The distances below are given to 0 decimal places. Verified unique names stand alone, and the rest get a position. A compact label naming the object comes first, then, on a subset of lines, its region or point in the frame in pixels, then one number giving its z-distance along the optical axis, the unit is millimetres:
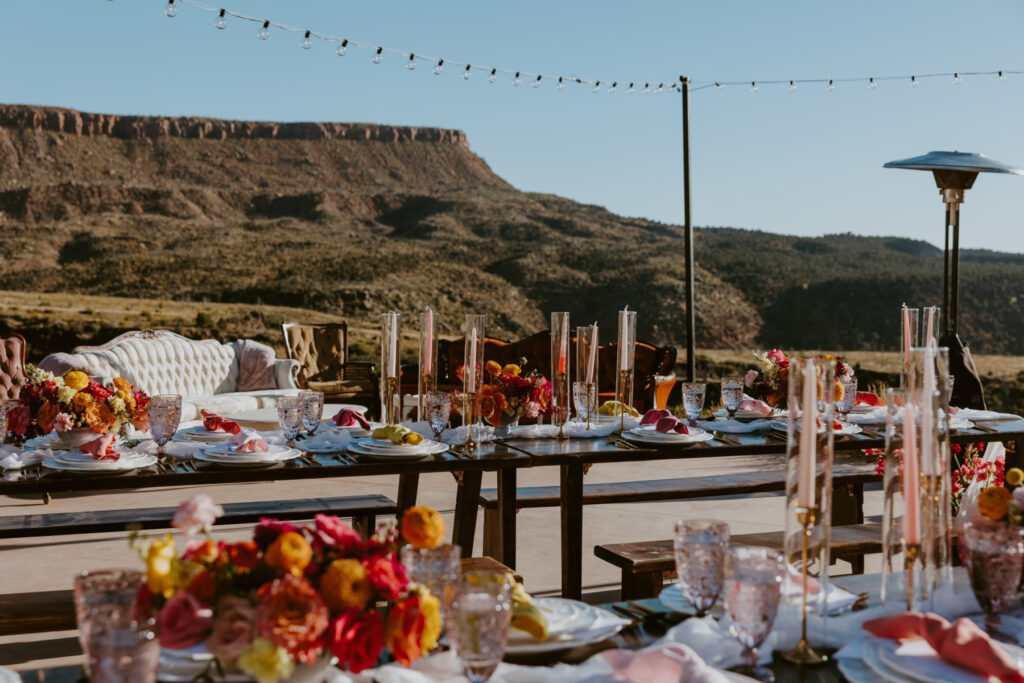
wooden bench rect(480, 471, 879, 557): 3678
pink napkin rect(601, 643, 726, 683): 1118
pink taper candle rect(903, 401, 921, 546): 1286
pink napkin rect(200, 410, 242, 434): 2961
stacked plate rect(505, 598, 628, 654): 1294
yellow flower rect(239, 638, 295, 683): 997
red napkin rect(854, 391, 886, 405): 3811
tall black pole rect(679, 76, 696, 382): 9555
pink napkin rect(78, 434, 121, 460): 2518
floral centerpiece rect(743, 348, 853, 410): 3227
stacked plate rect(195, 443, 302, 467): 2594
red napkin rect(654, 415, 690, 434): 3068
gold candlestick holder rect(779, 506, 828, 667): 1247
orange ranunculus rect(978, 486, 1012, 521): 1385
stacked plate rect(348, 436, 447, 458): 2723
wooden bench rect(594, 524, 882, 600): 2510
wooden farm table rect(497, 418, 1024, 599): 2865
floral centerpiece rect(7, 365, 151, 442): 2652
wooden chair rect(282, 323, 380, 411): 8352
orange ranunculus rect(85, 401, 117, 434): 2645
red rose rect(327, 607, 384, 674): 1028
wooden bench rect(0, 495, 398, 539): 2936
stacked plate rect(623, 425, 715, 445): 3002
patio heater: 4473
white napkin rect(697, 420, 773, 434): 3289
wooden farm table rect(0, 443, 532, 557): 2410
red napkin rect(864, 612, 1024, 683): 1154
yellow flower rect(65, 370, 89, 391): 2639
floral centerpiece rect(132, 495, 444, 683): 998
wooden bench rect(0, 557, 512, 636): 2504
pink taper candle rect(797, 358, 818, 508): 1191
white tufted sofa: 6312
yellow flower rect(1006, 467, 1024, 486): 1455
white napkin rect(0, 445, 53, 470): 2500
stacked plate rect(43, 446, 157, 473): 2463
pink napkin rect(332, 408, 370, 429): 3107
